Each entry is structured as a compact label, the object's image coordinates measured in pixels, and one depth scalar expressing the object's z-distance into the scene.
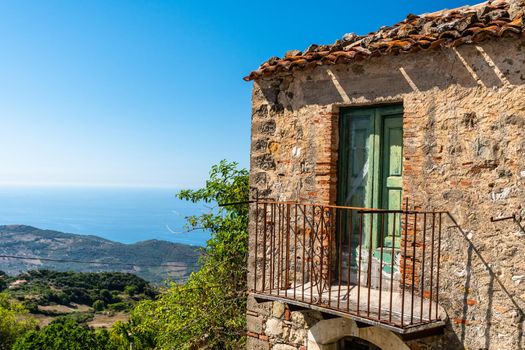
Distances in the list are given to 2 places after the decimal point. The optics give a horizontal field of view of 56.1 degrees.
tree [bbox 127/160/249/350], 10.88
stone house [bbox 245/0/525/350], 4.34
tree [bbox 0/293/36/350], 25.61
